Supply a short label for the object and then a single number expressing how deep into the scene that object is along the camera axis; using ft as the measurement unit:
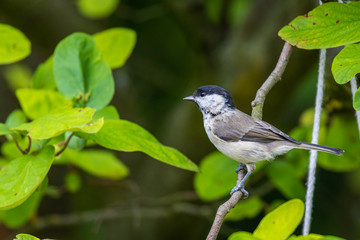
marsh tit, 9.99
